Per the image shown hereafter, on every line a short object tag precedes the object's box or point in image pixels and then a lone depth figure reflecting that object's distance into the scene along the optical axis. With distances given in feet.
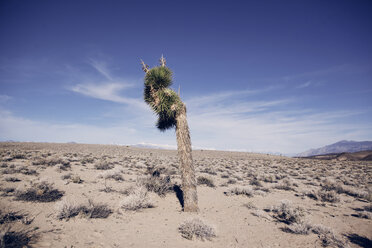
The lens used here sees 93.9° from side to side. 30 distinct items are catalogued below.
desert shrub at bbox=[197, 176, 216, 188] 37.28
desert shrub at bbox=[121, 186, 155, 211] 21.83
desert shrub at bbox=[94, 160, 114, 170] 45.56
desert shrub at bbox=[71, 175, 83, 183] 30.21
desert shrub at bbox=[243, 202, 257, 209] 24.98
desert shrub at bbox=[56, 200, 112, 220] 17.39
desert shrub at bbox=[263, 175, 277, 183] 44.57
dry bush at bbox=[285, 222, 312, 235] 17.42
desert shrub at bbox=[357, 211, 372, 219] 21.85
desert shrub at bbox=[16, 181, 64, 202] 20.41
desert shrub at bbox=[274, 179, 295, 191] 37.52
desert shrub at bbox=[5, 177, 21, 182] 26.63
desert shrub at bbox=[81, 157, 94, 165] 52.43
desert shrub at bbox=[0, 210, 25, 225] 14.83
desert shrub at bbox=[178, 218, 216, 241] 16.33
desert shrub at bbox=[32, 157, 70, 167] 41.42
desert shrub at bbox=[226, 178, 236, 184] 41.32
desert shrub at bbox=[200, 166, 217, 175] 52.47
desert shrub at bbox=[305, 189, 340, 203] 28.55
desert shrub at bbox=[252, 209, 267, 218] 22.13
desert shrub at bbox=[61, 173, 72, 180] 31.55
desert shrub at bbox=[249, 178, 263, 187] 39.04
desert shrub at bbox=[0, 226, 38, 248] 11.40
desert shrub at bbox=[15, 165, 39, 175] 32.12
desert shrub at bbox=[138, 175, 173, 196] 28.63
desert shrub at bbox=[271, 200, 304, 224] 20.40
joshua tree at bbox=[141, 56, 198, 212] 22.50
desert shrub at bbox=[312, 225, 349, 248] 15.69
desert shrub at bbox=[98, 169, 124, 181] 35.34
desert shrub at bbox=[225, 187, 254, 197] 31.06
